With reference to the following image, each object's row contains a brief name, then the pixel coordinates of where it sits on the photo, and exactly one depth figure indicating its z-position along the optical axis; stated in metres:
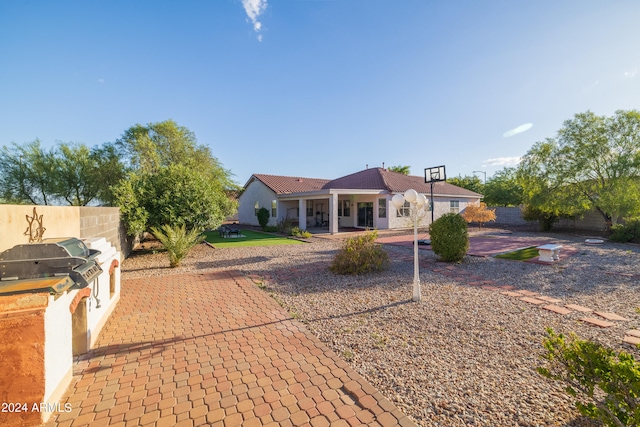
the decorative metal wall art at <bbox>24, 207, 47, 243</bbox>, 3.76
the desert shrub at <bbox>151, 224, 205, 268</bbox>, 9.10
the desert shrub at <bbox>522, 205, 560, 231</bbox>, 20.27
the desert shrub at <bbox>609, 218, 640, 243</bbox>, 13.98
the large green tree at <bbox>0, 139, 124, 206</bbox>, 17.86
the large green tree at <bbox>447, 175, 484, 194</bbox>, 41.12
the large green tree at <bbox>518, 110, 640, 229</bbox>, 14.08
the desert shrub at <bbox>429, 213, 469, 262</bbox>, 9.05
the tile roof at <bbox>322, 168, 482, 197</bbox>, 21.36
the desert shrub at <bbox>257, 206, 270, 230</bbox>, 22.14
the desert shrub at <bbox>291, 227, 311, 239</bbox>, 17.12
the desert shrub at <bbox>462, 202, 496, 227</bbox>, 20.08
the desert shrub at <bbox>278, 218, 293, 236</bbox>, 19.53
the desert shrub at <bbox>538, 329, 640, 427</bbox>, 1.91
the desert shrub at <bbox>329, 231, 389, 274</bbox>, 8.06
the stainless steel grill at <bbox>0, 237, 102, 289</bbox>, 2.88
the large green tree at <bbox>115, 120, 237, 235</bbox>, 10.59
